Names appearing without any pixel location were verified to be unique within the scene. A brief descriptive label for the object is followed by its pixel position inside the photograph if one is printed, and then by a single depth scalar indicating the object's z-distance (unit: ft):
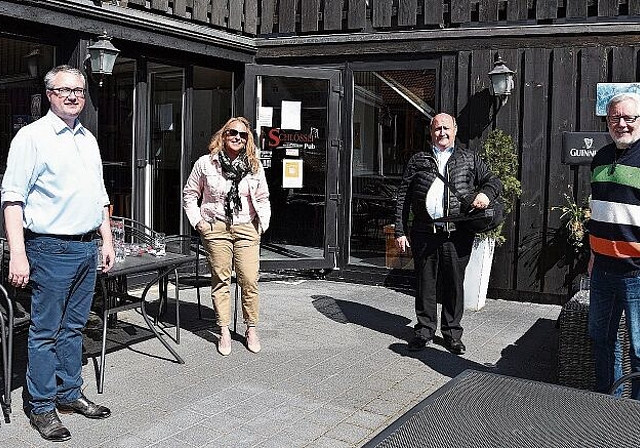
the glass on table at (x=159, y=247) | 16.49
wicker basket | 14.25
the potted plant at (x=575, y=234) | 22.80
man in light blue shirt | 11.40
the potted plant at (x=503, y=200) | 22.90
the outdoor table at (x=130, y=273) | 14.32
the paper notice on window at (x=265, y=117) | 26.65
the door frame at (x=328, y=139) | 26.27
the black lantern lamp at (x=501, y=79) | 23.36
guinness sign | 23.06
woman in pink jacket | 16.84
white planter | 22.89
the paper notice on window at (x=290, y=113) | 26.81
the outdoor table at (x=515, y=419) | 5.78
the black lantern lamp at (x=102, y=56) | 21.18
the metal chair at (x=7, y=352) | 12.32
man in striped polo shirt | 11.10
